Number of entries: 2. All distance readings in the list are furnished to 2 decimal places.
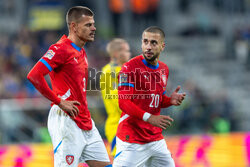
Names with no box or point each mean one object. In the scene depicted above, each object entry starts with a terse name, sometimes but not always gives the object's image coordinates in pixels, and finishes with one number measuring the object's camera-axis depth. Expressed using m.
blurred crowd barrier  25.42
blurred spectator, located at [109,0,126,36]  58.22
